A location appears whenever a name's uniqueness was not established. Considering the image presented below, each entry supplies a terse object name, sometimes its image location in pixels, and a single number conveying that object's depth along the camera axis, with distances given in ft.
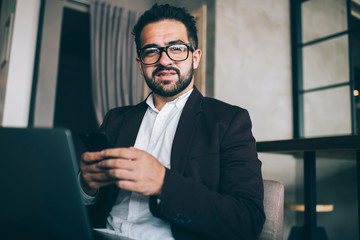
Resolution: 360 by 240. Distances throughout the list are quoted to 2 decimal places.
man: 2.48
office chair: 3.01
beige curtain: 10.21
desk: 3.82
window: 11.60
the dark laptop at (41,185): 1.79
